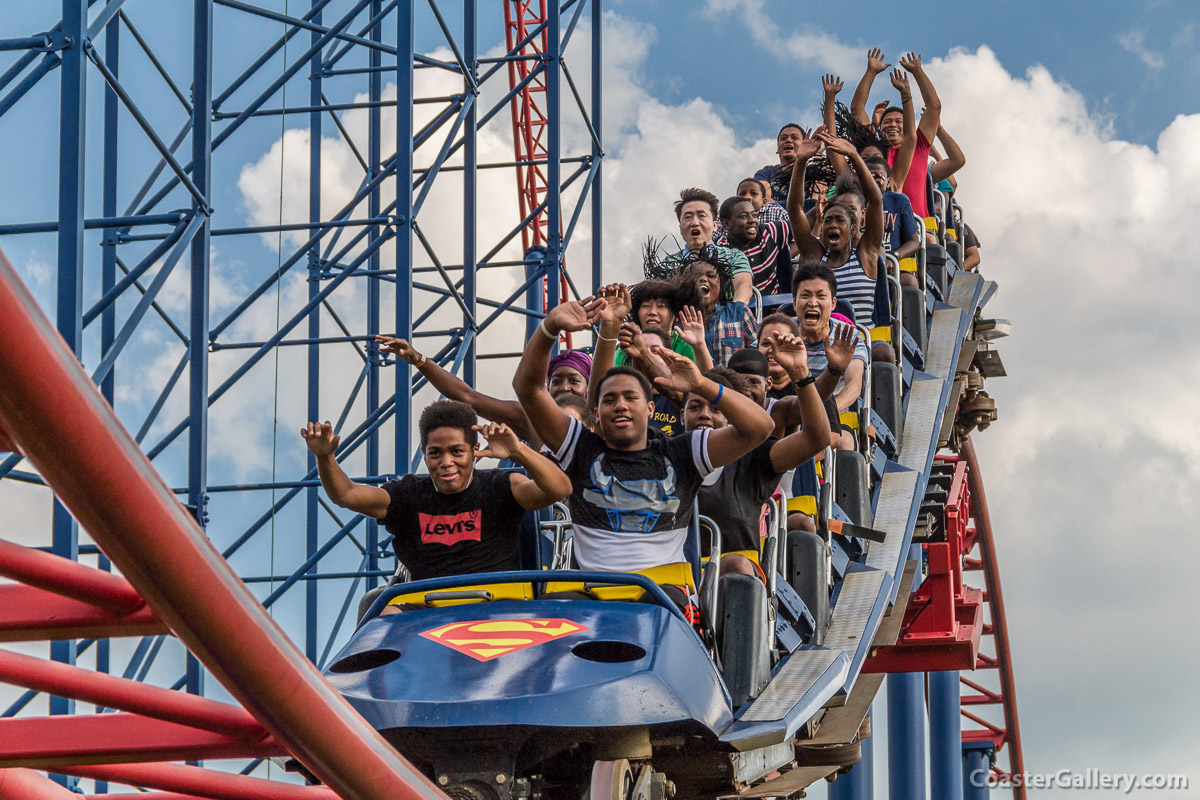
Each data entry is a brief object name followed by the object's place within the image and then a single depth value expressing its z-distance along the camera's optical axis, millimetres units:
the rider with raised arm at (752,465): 9000
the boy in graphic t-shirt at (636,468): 8500
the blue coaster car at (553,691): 6801
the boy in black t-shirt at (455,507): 8633
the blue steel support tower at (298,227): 12234
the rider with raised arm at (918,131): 18766
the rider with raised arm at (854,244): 14812
